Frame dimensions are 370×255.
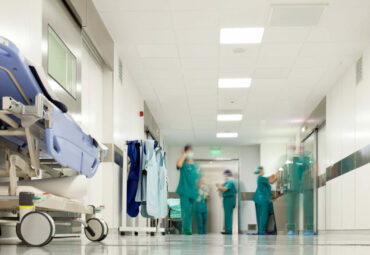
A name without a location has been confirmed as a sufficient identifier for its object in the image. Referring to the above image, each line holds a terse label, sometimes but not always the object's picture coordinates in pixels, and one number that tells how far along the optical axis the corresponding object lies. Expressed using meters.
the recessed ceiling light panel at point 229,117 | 11.18
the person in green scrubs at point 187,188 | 7.20
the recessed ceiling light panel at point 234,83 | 8.45
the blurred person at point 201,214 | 10.19
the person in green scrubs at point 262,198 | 9.81
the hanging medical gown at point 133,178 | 6.01
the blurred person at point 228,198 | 10.27
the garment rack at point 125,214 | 5.58
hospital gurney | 2.19
